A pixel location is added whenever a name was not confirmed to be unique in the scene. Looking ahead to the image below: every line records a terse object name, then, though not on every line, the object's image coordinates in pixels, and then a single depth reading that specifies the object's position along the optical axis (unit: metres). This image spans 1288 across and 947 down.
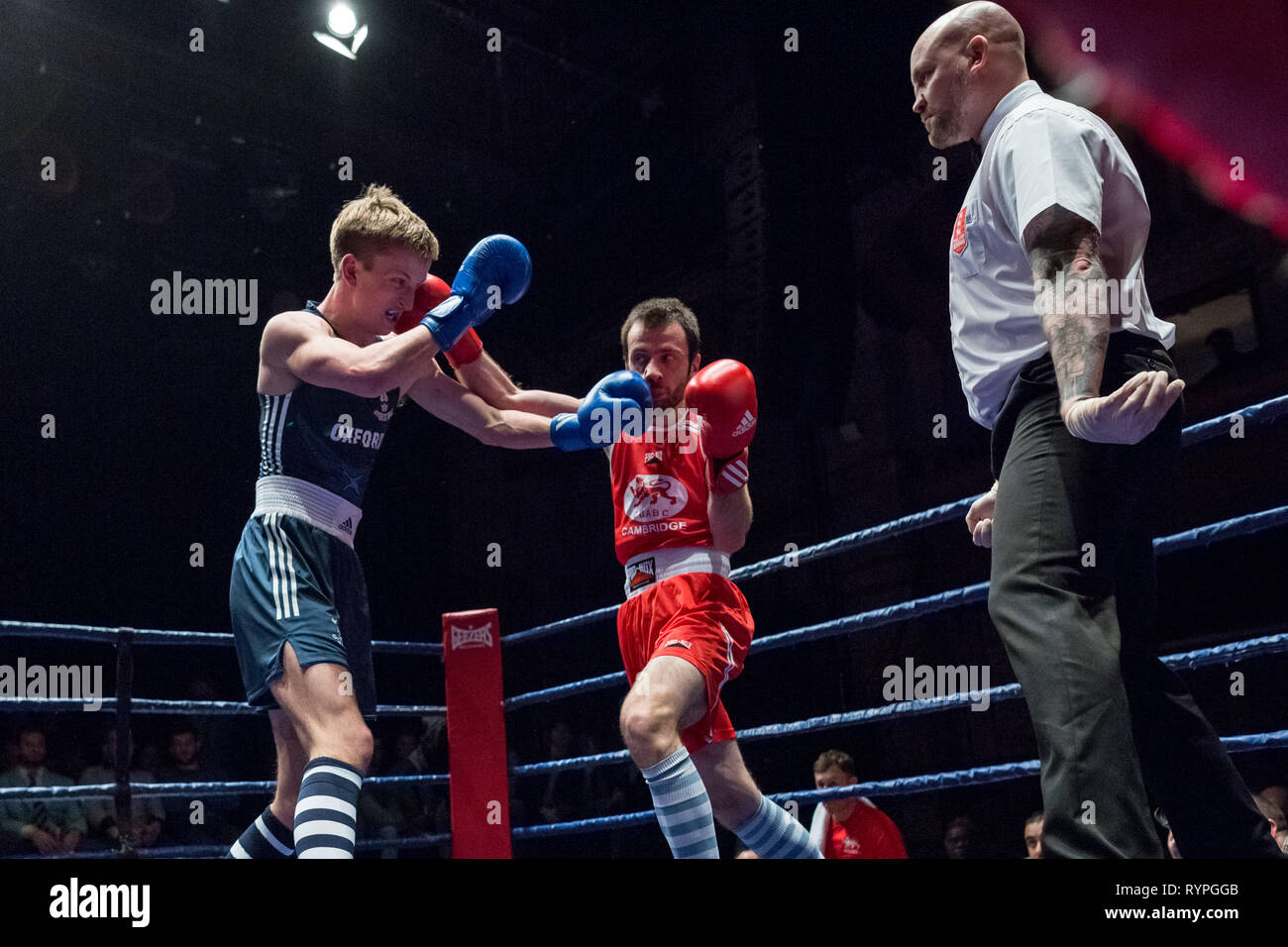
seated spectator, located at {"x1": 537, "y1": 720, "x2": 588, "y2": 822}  6.34
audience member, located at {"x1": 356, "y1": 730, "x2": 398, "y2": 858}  5.58
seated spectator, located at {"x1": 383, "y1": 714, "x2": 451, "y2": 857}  5.97
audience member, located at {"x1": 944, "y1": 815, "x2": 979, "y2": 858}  5.57
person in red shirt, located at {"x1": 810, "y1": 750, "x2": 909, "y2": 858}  4.49
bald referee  1.36
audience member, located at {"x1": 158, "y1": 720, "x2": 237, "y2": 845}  5.48
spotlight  5.46
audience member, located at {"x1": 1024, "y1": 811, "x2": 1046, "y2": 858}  4.30
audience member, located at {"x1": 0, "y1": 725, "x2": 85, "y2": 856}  4.59
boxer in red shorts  2.20
